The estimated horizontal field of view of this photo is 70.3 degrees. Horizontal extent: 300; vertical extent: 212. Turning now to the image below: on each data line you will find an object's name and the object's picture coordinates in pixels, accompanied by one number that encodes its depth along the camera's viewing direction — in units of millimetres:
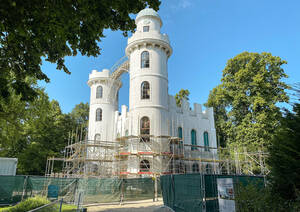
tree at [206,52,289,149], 26859
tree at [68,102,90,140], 45438
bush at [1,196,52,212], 9750
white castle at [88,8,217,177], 21625
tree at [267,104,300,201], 5672
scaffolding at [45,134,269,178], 21062
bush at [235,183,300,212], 5810
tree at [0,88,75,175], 18047
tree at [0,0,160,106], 5656
